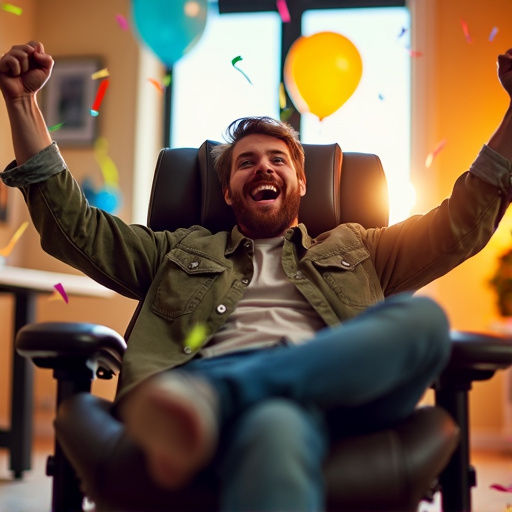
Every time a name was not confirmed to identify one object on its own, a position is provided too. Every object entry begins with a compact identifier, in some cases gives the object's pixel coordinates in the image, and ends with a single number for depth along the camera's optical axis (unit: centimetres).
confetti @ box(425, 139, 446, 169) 348
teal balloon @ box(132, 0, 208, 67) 240
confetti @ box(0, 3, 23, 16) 344
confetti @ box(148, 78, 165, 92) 387
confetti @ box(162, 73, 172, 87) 385
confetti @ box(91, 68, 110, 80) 361
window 357
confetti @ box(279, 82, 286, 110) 364
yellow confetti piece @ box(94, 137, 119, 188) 368
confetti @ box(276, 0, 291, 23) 380
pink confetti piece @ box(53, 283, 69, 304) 221
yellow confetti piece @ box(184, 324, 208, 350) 134
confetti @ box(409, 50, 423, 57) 348
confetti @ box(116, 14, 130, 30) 371
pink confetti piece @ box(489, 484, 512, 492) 217
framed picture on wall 374
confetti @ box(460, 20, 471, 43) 350
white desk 261
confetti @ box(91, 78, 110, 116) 351
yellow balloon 227
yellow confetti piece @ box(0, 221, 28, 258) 353
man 81
